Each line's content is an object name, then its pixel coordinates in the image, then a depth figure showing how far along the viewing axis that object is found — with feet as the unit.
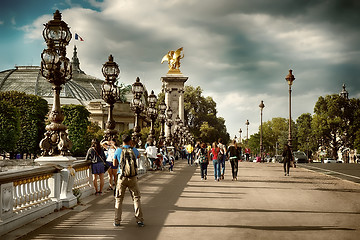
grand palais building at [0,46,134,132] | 416.67
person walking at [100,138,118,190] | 54.37
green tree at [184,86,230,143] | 386.87
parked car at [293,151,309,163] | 182.60
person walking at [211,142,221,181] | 73.30
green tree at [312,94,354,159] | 265.54
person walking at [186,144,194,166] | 136.36
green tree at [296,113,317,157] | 307.41
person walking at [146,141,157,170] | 93.15
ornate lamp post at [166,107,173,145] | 150.41
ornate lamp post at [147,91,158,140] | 104.60
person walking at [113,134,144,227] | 31.83
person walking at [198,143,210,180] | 75.00
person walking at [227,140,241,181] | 74.28
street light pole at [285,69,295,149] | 158.92
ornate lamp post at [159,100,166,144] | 123.71
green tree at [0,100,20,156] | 217.56
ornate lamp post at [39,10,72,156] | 43.75
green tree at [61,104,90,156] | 280.51
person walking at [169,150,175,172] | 98.07
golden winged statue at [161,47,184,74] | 289.66
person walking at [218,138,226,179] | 74.40
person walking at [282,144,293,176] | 86.87
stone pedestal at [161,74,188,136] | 279.49
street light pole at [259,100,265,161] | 254.02
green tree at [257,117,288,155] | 543.06
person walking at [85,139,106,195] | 51.03
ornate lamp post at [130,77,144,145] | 86.58
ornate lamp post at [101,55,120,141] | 63.16
